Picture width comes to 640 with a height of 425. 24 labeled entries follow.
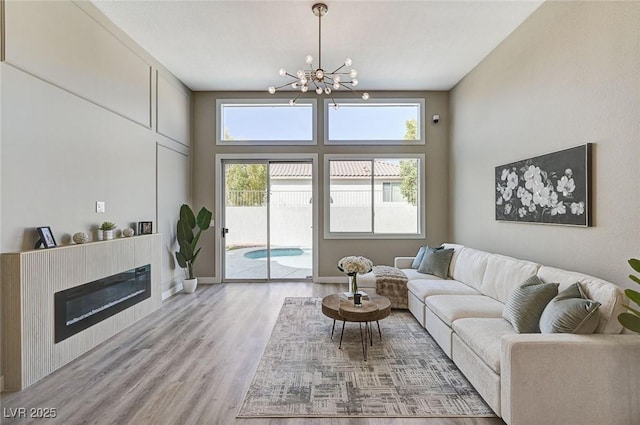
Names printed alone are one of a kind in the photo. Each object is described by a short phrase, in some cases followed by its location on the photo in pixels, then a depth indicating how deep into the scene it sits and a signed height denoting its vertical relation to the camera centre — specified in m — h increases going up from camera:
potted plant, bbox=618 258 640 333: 1.79 -0.65
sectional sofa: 1.91 -1.04
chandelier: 3.26 +1.53
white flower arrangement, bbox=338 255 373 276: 3.36 -0.61
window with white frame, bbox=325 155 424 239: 5.98 +0.29
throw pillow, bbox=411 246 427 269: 4.80 -0.78
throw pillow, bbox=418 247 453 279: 4.33 -0.75
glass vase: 3.37 -0.79
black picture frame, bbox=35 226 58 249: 2.64 -0.23
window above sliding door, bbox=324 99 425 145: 5.91 +1.73
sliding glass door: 6.00 +0.07
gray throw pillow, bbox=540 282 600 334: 2.00 -0.72
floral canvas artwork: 2.71 +0.22
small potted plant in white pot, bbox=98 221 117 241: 3.39 -0.19
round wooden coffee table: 3.00 -1.02
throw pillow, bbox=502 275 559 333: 2.33 -0.75
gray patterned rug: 2.19 -1.41
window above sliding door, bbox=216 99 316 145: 5.92 +1.72
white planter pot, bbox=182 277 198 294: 5.30 -1.29
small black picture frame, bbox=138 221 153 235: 4.14 -0.22
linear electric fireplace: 2.77 -0.94
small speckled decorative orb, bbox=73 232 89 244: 2.97 -0.25
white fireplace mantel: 2.37 -0.76
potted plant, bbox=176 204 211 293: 5.19 -0.43
